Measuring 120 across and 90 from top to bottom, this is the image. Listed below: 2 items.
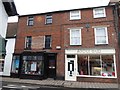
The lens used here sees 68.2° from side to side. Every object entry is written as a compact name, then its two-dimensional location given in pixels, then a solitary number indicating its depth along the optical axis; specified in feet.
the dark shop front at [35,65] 33.29
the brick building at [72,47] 30.69
